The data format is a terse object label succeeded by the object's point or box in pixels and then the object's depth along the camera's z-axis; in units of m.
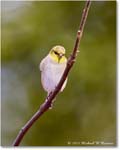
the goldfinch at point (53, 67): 4.26
